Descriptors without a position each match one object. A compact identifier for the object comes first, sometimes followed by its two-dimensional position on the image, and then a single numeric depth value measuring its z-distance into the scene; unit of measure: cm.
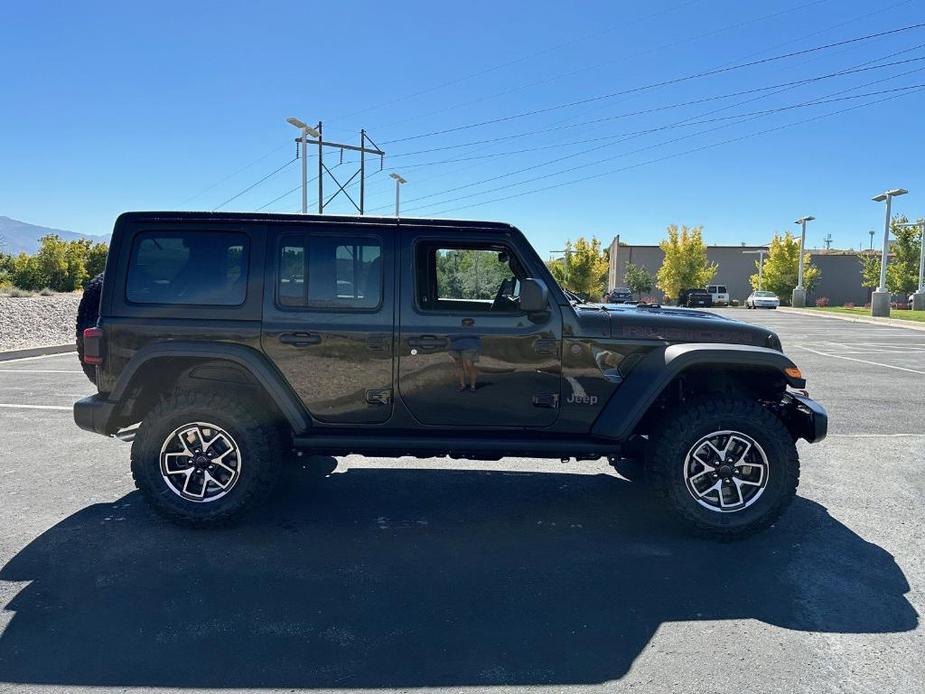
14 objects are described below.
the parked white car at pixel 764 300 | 4444
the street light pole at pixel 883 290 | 2980
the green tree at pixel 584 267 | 5891
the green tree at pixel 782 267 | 5288
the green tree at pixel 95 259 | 5025
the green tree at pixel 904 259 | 4375
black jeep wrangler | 404
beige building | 6072
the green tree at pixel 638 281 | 6128
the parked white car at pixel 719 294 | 5178
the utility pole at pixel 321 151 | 2311
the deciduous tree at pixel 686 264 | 5622
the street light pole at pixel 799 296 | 4450
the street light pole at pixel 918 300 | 3422
